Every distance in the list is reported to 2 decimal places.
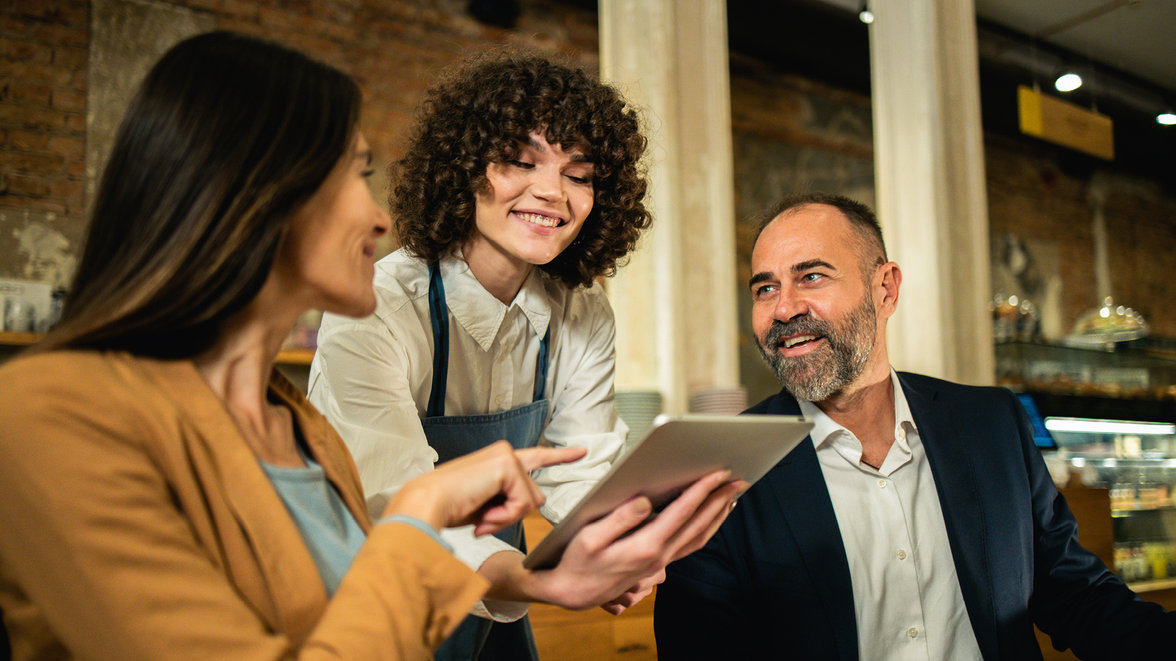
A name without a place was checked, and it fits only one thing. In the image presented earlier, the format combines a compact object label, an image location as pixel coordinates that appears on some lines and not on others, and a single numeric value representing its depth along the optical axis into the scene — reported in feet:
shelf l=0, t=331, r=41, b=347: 12.33
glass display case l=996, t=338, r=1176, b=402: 16.07
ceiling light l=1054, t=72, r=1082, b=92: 22.35
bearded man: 5.36
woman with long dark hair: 2.27
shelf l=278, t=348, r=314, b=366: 13.84
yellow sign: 15.71
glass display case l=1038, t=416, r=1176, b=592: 14.65
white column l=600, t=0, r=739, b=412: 12.72
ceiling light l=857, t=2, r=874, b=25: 18.90
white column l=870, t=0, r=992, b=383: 14.61
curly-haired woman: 4.76
